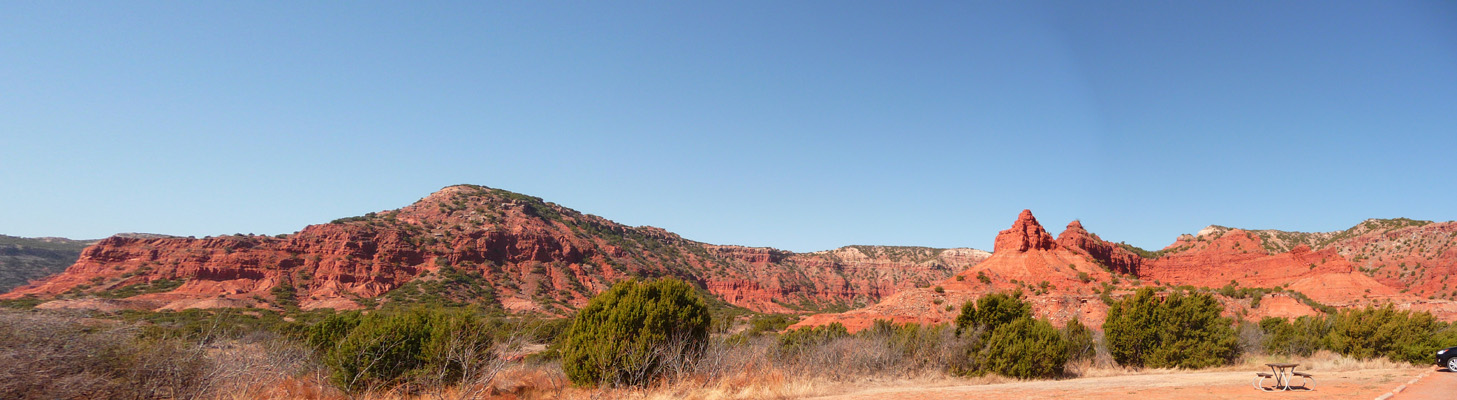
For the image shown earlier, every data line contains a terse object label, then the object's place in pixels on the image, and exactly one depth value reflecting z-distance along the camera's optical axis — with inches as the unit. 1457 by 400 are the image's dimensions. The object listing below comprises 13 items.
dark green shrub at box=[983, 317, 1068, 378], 763.4
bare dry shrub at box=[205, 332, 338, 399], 389.5
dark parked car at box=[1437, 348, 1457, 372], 744.9
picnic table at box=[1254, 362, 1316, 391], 533.0
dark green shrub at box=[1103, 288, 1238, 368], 914.1
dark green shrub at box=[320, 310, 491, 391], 519.5
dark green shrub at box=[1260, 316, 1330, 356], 1080.2
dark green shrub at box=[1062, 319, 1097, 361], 929.5
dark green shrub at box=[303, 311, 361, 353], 666.8
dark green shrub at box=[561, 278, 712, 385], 541.6
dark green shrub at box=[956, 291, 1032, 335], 842.8
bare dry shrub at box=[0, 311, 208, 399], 285.9
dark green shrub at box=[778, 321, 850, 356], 811.4
